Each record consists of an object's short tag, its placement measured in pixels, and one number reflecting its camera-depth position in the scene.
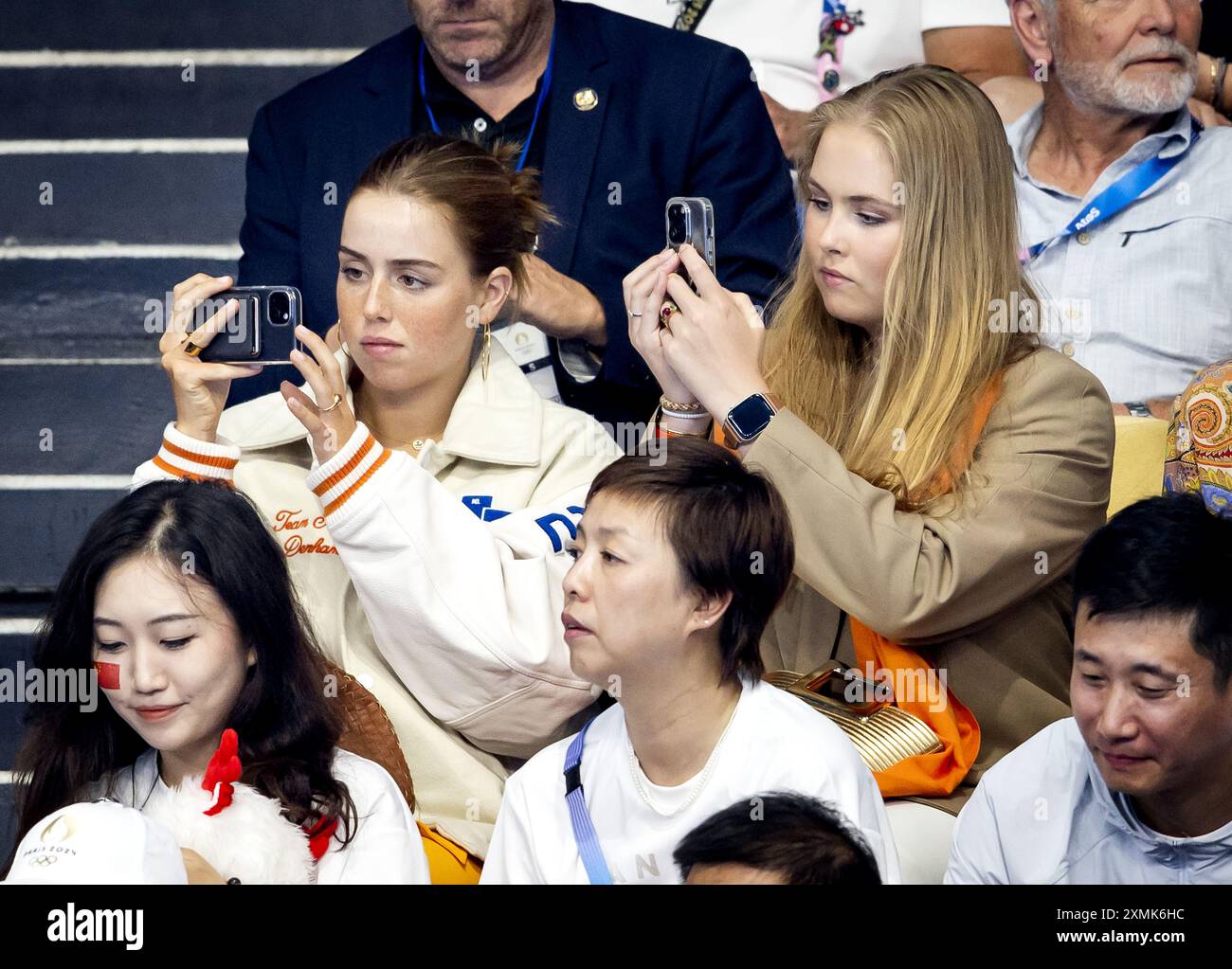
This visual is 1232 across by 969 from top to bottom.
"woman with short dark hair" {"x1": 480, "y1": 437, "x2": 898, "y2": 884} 4.03
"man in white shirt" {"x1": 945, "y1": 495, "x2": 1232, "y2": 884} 3.83
